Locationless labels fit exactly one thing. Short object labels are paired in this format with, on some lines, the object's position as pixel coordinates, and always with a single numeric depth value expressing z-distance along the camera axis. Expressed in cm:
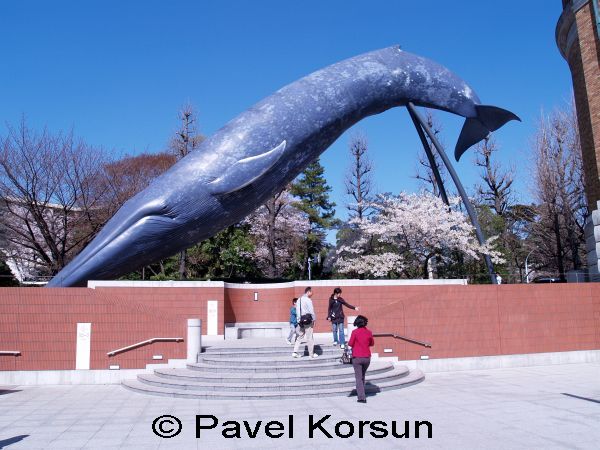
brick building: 1627
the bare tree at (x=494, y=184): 3306
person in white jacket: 1034
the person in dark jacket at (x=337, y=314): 1117
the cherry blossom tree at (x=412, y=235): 2161
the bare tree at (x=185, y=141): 2431
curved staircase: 909
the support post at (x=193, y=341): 1109
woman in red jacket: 806
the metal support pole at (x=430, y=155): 1589
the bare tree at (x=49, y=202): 2145
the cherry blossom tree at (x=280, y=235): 3350
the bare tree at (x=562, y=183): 2834
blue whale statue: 1202
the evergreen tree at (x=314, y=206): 3391
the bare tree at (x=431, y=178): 2666
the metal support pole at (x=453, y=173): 1491
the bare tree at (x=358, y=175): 3002
